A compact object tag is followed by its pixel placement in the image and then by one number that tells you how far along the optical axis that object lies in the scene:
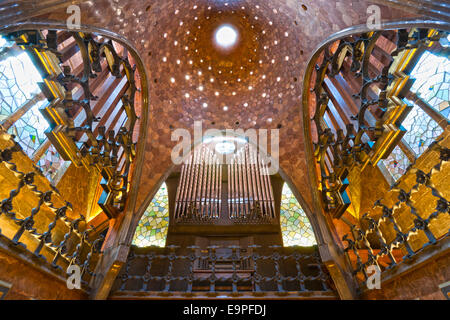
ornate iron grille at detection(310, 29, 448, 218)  3.31
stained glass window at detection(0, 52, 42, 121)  4.57
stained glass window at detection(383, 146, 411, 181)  5.85
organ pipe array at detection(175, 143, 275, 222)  7.55
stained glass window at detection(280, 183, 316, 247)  7.72
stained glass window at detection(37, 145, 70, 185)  5.49
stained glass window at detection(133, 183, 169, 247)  7.88
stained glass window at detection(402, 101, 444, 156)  5.16
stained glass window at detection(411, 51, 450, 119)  5.07
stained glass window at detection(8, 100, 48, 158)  4.87
